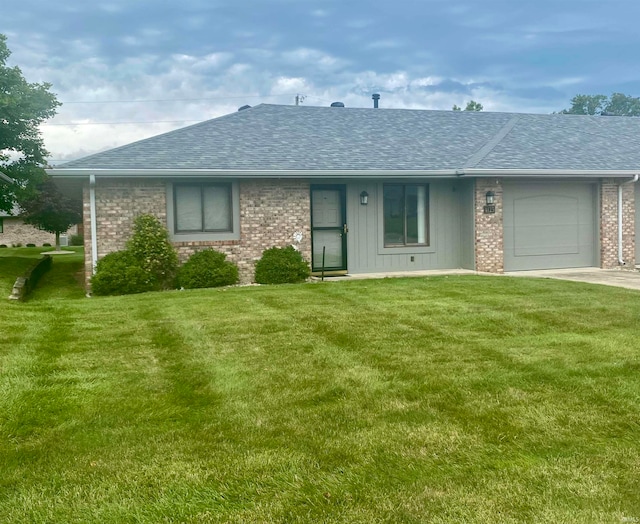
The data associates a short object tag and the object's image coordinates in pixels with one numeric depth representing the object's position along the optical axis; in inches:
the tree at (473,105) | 1685.5
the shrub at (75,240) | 1631.4
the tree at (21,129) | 670.5
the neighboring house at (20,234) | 1694.1
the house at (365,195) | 530.3
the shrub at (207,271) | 514.6
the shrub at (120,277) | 489.1
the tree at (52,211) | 1101.1
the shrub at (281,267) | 539.8
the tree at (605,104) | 1822.1
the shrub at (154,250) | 505.4
